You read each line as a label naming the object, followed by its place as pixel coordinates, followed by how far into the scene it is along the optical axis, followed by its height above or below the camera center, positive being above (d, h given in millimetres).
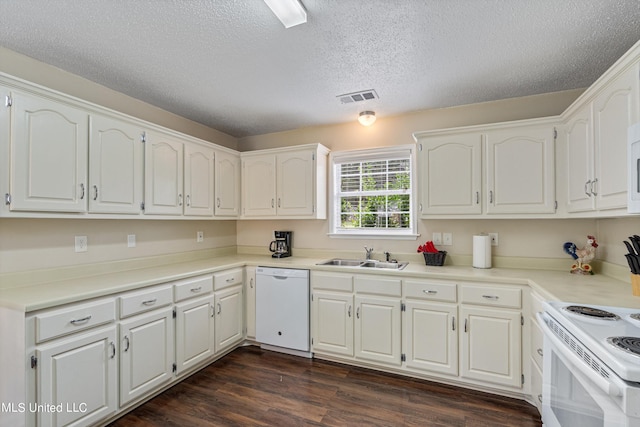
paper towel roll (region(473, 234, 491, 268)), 2707 -333
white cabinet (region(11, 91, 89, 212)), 1782 +387
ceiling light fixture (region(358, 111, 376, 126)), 3070 +1009
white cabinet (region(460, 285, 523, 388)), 2225 -928
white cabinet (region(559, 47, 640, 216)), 1580 +472
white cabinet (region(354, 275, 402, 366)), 2586 -929
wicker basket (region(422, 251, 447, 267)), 2877 -415
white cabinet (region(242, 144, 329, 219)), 3324 +374
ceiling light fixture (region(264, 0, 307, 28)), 1530 +1086
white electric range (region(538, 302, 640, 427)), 930 -552
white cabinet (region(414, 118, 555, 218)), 2453 +389
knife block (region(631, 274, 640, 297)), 1757 -417
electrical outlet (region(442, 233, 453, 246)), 2998 -248
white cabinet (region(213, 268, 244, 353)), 2846 -932
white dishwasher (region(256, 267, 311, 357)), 2932 -958
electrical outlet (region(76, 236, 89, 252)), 2325 -222
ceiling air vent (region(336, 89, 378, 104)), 2641 +1081
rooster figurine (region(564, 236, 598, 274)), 2389 -344
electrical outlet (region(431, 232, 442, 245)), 3043 -242
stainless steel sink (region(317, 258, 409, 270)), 3023 -518
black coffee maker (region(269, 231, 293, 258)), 3539 -362
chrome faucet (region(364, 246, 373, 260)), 3244 -407
